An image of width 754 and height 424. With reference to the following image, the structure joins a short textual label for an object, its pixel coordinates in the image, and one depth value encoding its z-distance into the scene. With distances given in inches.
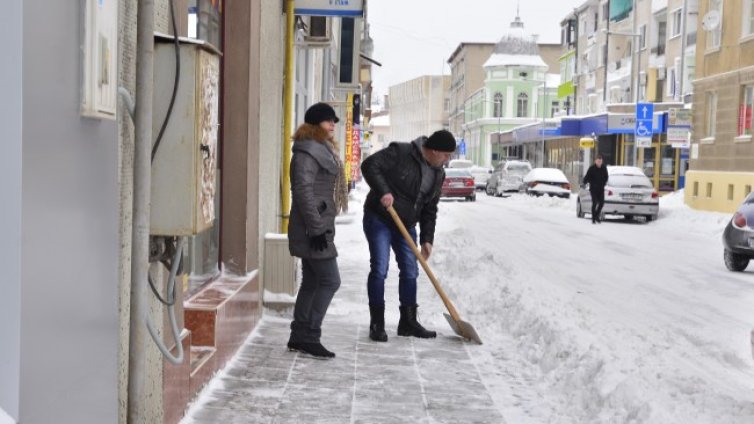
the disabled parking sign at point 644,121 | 1242.6
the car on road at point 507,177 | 1804.9
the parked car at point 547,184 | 1567.4
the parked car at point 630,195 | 1026.7
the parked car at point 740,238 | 532.7
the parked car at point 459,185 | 1521.9
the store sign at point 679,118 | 1181.7
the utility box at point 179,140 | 135.8
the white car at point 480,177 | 2115.8
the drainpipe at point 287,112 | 357.7
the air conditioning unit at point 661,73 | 1908.1
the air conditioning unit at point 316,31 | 473.7
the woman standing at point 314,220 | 258.7
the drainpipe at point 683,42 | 1584.6
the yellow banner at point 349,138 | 1071.4
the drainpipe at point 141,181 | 125.7
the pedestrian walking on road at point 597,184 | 975.0
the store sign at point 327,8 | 363.3
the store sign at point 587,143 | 1801.2
